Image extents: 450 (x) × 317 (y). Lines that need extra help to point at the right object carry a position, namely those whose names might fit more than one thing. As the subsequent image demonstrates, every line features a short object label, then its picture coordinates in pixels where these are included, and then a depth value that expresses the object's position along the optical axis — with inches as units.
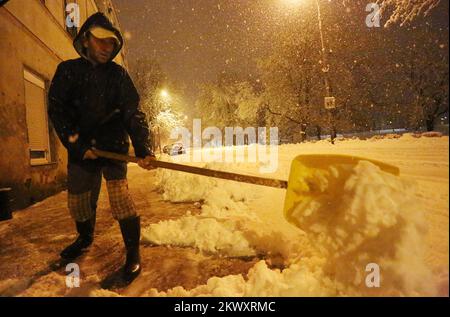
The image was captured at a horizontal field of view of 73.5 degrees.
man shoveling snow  94.3
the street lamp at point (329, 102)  363.6
